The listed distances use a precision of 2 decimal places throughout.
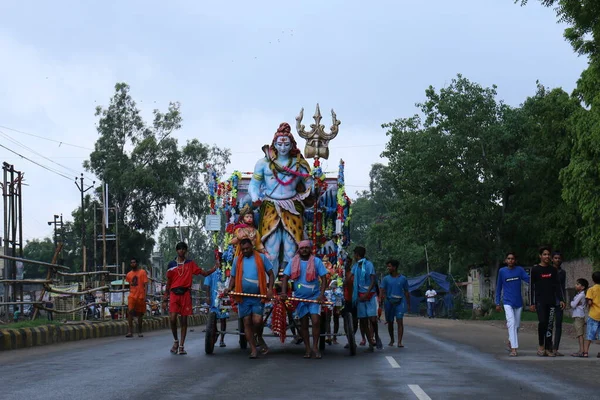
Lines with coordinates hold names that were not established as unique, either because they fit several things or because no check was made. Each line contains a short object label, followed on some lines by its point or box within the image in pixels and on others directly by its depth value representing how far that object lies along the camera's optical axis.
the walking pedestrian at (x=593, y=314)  15.98
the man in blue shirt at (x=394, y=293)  17.52
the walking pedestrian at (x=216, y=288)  14.48
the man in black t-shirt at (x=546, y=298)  15.70
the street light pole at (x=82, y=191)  60.31
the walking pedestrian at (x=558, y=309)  16.03
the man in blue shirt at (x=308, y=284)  13.62
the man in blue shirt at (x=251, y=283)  13.63
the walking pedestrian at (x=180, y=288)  15.21
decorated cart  14.57
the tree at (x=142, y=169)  63.50
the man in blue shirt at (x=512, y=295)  15.40
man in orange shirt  21.84
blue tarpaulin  53.72
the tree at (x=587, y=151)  24.80
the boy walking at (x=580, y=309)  16.33
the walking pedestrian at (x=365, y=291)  15.95
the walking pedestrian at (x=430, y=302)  49.62
